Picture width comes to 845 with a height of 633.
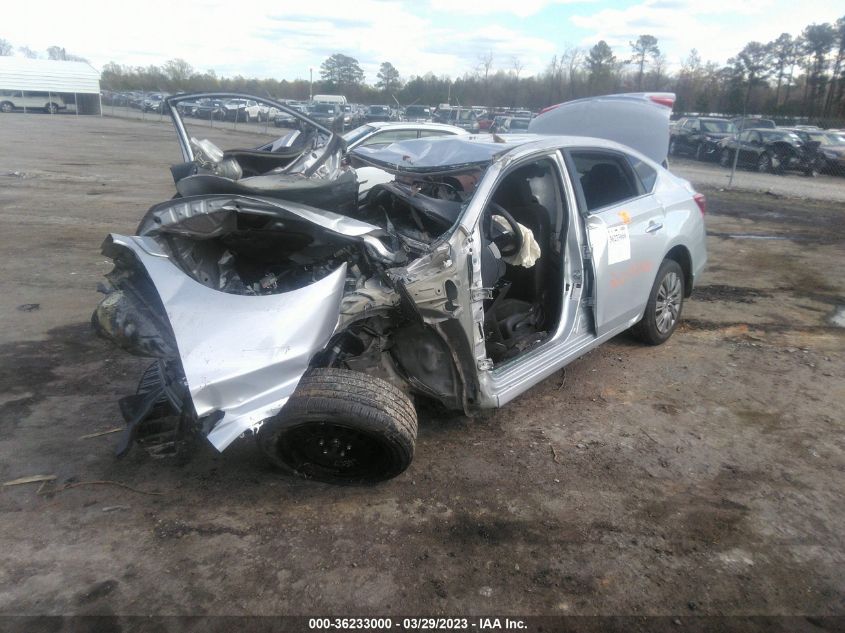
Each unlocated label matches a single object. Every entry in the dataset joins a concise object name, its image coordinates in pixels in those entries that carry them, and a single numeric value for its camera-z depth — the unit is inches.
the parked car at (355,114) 1064.5
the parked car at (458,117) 968.8
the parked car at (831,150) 783.7
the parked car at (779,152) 776.9
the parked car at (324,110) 1279.0
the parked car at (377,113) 1084.5
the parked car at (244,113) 1419.8
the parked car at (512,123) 945.5
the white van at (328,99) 1604.3
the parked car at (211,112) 1432.1
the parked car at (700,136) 952.3
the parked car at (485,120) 940.6
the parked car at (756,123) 985.4
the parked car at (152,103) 1898.1
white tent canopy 1750.7
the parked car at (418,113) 1037.8
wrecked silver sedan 111.3
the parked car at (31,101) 1734.7
